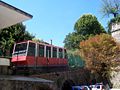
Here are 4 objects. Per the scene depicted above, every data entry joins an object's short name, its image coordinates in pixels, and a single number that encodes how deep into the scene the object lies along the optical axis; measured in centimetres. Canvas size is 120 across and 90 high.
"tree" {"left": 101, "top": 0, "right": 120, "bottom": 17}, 1740
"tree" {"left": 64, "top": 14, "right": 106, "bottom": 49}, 2076
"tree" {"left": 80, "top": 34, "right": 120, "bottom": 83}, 1361
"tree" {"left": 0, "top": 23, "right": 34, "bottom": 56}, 1162
